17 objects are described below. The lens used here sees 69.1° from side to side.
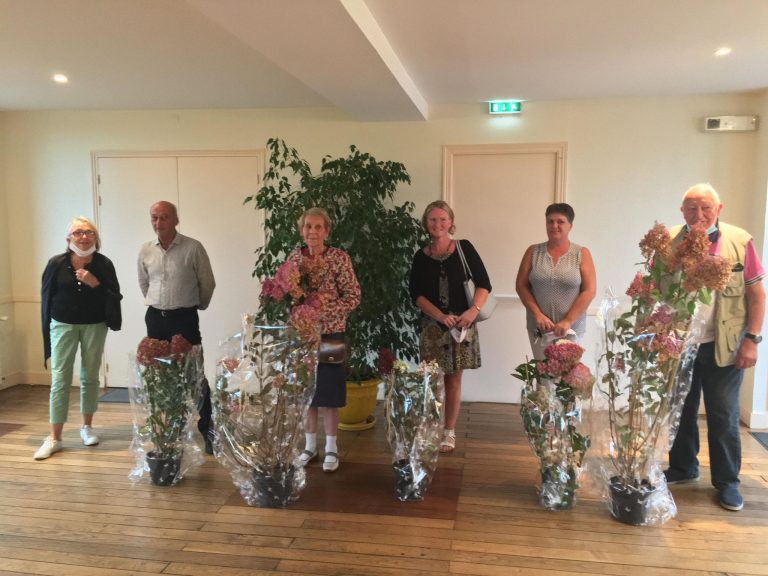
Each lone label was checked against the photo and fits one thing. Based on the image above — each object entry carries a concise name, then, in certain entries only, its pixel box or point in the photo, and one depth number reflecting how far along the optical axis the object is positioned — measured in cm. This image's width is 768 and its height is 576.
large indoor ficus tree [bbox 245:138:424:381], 360
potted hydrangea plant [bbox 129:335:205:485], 277
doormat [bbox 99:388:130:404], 439
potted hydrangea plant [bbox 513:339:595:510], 247
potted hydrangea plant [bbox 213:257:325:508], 250
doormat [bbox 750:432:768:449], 347
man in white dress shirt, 318
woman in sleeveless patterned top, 301
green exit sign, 402
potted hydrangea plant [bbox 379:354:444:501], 257
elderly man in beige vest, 254
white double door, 439
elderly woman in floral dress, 284
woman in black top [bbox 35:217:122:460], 327
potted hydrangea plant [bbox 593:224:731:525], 229
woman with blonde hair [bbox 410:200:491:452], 312
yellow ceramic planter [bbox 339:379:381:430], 369
